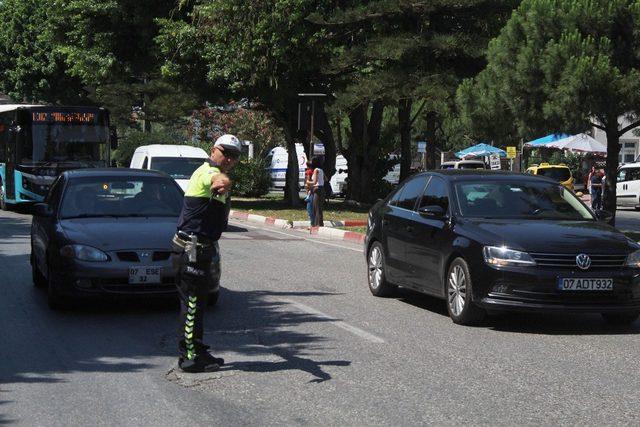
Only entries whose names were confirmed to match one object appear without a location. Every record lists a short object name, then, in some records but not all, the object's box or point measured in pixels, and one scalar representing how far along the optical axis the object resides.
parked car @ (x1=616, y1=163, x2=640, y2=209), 37.78
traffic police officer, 7.36
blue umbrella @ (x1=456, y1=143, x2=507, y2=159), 51.19
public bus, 26.72
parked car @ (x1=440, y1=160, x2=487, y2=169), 38.59
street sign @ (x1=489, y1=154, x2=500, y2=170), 35.22
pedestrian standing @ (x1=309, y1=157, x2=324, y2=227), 23.70
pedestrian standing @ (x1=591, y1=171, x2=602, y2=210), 33.88
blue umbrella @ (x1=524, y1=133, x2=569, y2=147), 40.21
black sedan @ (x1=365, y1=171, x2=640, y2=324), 9.22
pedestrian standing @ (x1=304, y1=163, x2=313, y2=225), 23.93
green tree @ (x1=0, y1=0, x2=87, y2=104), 55.00
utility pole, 24.92
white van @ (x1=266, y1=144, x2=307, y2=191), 53.59
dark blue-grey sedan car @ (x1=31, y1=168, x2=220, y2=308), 9.99
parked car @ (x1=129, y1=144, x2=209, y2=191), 23.48
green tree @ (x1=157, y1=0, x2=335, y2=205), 28.47
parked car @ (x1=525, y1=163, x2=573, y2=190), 38.47
